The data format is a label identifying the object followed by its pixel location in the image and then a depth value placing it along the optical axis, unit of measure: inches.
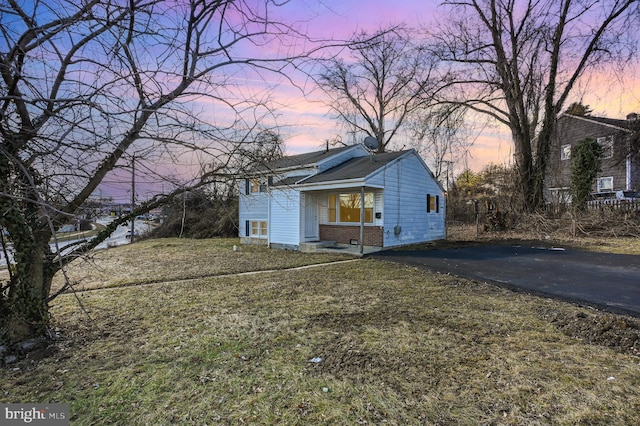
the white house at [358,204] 501.0
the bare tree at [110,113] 95.2
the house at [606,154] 681.0
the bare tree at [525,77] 651.5
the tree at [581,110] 947.3
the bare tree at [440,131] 702.5
